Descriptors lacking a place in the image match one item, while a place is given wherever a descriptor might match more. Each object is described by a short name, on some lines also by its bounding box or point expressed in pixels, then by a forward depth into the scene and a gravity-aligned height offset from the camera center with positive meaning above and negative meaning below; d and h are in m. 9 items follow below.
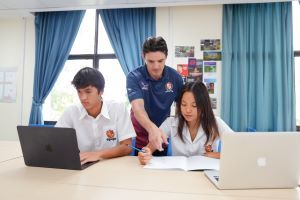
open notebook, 1.15 -0.26
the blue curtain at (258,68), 2.98 +0.53
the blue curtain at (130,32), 3.33 +1.05
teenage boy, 1.56 -0.10
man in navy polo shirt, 1.74 +0.15
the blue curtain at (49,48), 3.57 +0.86
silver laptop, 0.86 -0.17
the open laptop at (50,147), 1.08 -0.18
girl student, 1.57 -0.10
